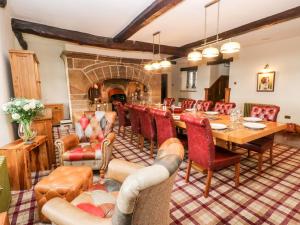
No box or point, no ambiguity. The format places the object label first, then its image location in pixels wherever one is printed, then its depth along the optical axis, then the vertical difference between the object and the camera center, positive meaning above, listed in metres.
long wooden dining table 1.85 -0.47
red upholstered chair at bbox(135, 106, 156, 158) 3.02 -0.56
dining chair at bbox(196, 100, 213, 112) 3.92 -0.30
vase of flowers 2.08 -0.22
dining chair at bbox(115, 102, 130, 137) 4.23 -0.54
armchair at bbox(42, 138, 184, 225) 0.70 -0.54
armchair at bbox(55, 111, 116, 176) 2.27 -0.72
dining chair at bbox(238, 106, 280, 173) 2.39 -0.69
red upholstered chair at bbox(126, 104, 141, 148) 3.53 -0.56
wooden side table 2.01 -0.83
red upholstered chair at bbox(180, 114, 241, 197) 1.83 -0.68
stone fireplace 5.33 +0.55
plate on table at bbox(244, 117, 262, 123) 2.59 -0.42
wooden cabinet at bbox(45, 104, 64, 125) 5.70 -0.60
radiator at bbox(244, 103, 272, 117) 5.55 -0.53
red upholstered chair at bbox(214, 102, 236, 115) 3.47 -0.31
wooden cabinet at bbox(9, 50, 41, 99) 2.76 +0.37
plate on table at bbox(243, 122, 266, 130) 2.14 -0.44
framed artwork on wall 5.02 +0.33
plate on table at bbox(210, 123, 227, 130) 2.14 -0.44
